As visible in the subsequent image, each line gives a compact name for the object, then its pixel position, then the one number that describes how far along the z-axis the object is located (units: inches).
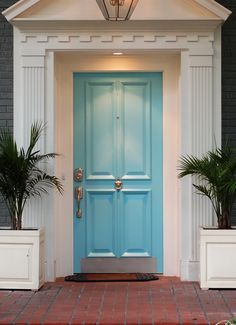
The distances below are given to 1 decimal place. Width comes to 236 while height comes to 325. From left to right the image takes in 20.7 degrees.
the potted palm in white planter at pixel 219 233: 258.4
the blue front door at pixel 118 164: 294.5
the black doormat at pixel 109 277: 282.5
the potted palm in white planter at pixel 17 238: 260.1
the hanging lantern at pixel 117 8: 233.5
